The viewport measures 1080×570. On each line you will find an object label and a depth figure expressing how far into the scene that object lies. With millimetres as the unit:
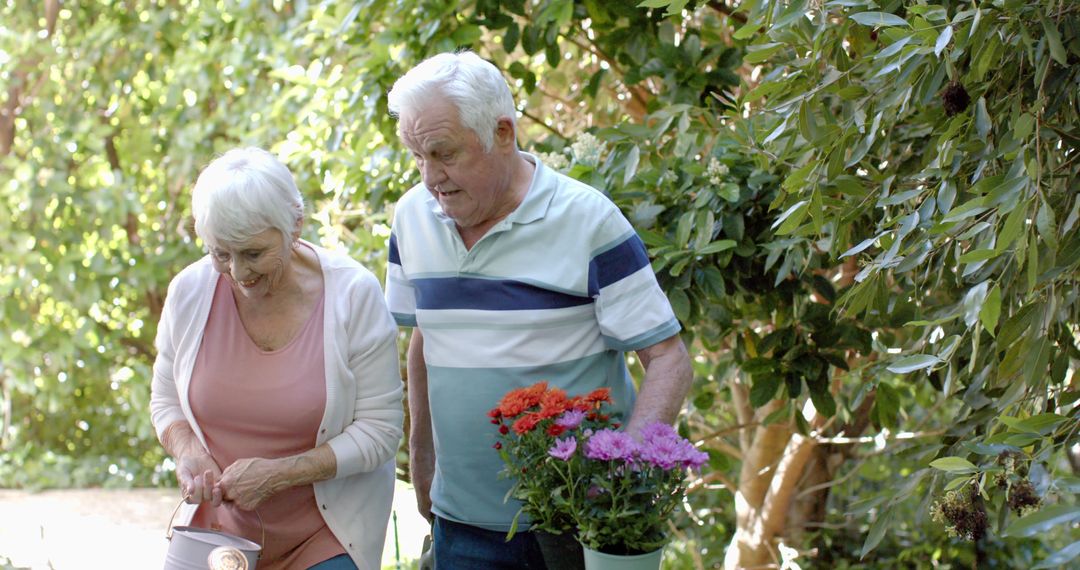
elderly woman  3558
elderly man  3438
